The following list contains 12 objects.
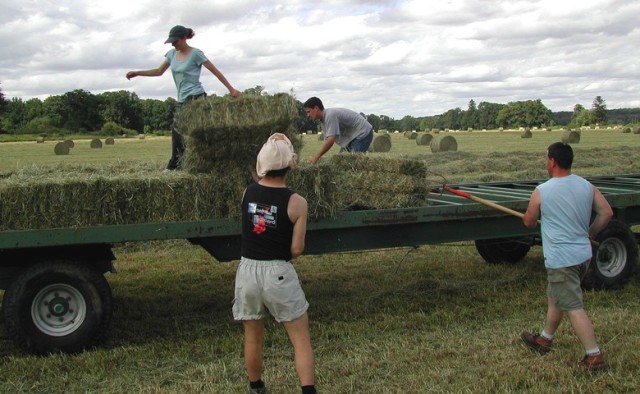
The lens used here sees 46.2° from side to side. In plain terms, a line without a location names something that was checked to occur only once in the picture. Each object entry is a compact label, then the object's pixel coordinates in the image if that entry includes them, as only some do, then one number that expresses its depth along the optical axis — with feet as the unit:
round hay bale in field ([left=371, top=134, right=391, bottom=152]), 97.55
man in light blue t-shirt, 16.48
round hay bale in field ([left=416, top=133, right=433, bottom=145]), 122.72
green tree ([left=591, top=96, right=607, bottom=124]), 376.68
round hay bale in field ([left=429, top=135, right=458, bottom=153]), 97.16
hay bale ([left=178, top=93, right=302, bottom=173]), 18.76
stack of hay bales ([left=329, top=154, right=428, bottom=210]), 20.68
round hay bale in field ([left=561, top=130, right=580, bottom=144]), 121.69
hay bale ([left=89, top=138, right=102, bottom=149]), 132.67
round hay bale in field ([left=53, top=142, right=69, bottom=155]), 112.47
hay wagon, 17.52
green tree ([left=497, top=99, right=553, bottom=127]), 391.04
